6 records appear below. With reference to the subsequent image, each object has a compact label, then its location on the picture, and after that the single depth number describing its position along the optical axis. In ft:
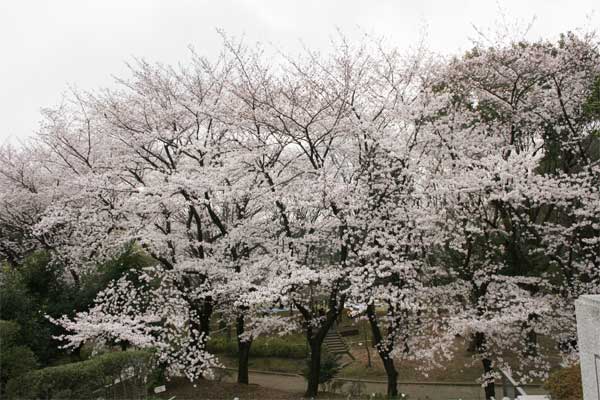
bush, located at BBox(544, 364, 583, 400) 28.78
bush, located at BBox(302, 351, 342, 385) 52.80
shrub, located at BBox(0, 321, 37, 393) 29.78
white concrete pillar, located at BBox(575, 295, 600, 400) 21.44
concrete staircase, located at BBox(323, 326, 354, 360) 70.69
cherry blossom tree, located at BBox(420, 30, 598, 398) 38.60
